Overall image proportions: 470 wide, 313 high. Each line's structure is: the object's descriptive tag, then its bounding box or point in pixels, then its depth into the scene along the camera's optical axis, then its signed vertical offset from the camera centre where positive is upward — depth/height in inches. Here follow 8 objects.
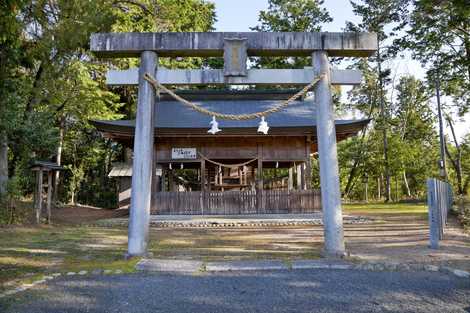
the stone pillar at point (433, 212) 254.7 -13.9
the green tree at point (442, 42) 555.2 +285.2
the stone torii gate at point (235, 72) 227.0 +84.8
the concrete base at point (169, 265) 188.7 -40.5
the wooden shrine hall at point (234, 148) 514.6 +72.3
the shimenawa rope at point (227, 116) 233.3 +70.8
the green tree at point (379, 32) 929.5 +454.5
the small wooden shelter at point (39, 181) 453.7 +16.3
